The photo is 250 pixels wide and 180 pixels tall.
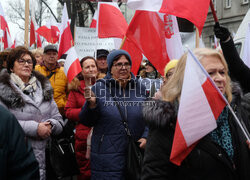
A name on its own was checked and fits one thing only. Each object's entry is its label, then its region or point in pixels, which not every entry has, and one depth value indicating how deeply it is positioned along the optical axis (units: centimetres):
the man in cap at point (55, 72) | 385
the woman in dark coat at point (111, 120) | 229
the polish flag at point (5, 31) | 499
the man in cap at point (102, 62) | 373
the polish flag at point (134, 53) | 325
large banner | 520
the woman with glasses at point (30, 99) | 237
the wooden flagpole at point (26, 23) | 376
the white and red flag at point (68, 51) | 345
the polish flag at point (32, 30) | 623
